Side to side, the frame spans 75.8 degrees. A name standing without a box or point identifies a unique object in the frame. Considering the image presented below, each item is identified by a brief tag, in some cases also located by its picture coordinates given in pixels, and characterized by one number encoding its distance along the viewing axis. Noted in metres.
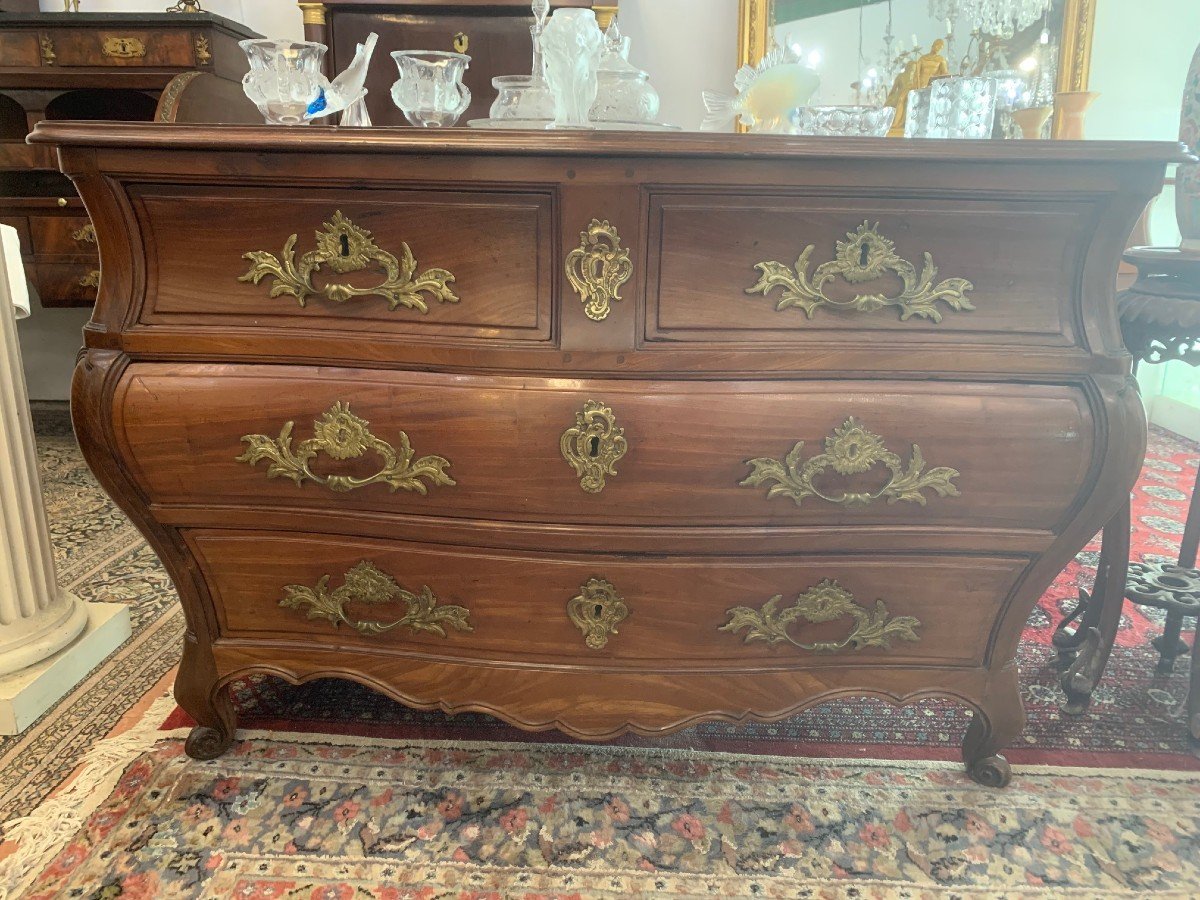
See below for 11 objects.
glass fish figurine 1.26
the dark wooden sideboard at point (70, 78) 2.29
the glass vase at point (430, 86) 1.15
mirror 2.21
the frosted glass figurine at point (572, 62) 1.09
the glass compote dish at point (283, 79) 1.09
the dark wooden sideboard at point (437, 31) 2.14
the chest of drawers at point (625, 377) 0.98
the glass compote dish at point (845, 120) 1.21
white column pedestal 1.42
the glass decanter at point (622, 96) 1.30
